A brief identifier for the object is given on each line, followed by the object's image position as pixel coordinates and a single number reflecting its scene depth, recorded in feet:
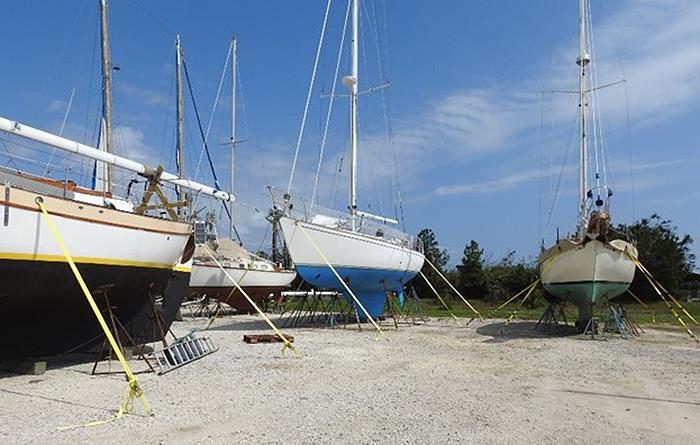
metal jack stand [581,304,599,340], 53.71
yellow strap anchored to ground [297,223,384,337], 57.11
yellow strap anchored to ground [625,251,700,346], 56.07
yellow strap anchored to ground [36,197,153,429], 21.77
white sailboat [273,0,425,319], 58.03
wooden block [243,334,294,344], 45.87
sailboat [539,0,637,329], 54.54
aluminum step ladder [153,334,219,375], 32.94
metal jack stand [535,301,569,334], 61.87
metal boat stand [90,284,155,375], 31.55
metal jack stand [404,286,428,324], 74.82
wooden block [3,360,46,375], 29.99
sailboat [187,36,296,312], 76.84
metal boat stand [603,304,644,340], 53.88
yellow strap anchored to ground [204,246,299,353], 37.29
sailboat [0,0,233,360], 26.37
